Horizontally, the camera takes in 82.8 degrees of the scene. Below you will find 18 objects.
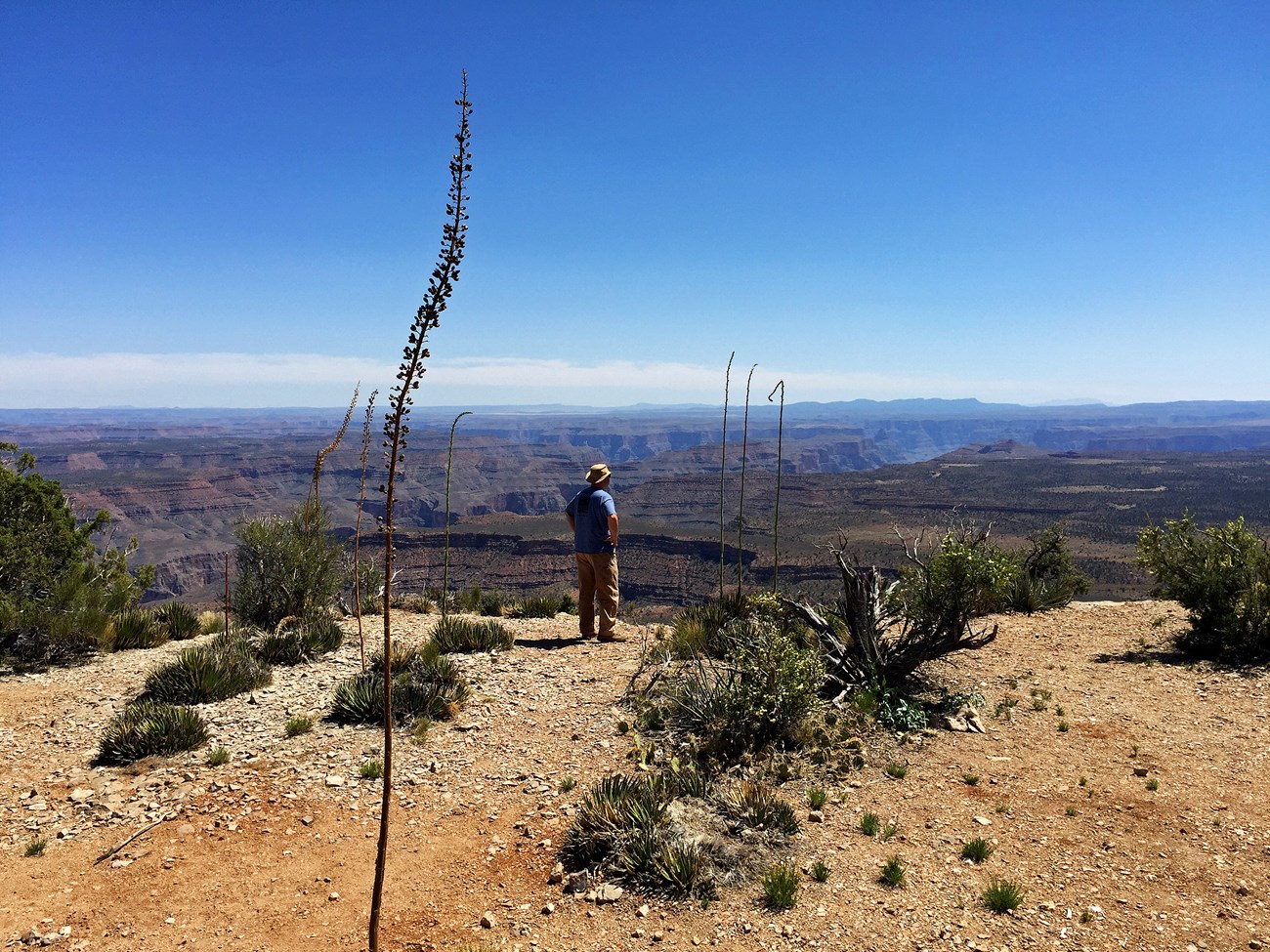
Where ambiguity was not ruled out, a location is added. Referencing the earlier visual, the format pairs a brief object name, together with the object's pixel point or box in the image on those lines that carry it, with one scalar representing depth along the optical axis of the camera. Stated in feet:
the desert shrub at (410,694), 22.58
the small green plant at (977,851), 14.93
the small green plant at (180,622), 34.45
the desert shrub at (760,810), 16.17
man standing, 30.42
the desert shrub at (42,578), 28.68
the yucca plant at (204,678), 24.20
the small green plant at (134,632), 31.76
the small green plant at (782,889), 13.67
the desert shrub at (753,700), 20.16
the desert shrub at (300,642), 28.84
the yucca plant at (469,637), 29.89
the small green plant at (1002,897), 13.33
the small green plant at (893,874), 14.21
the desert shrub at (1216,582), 27.22
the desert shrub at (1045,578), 37.58
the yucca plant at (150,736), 20.06
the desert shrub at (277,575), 34.71
